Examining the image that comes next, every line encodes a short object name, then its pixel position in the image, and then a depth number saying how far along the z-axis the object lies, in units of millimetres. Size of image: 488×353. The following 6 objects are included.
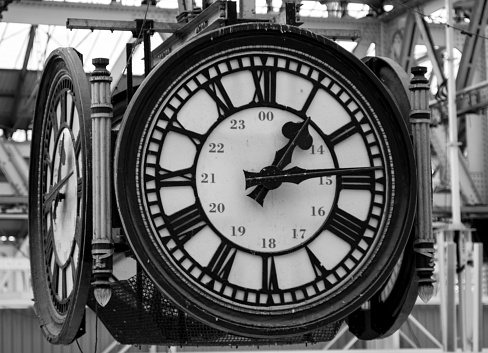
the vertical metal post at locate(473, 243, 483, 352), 20562
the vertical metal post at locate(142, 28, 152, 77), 6469
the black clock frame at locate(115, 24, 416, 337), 5797
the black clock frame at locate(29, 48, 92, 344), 6098
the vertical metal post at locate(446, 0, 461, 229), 24125
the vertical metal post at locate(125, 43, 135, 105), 6266
